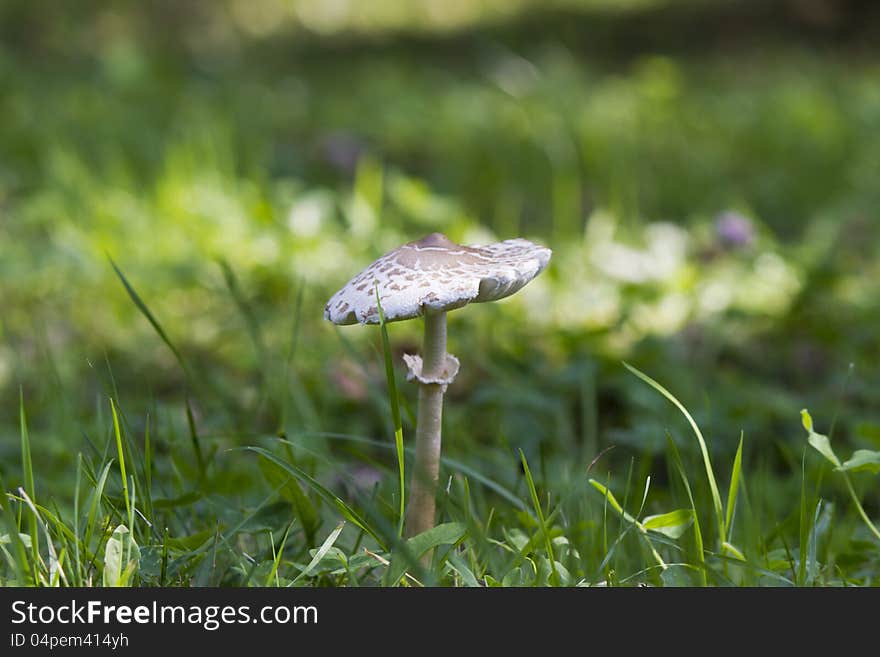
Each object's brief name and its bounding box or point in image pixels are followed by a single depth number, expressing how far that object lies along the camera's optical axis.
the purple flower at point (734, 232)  2.02
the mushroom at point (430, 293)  1.55
